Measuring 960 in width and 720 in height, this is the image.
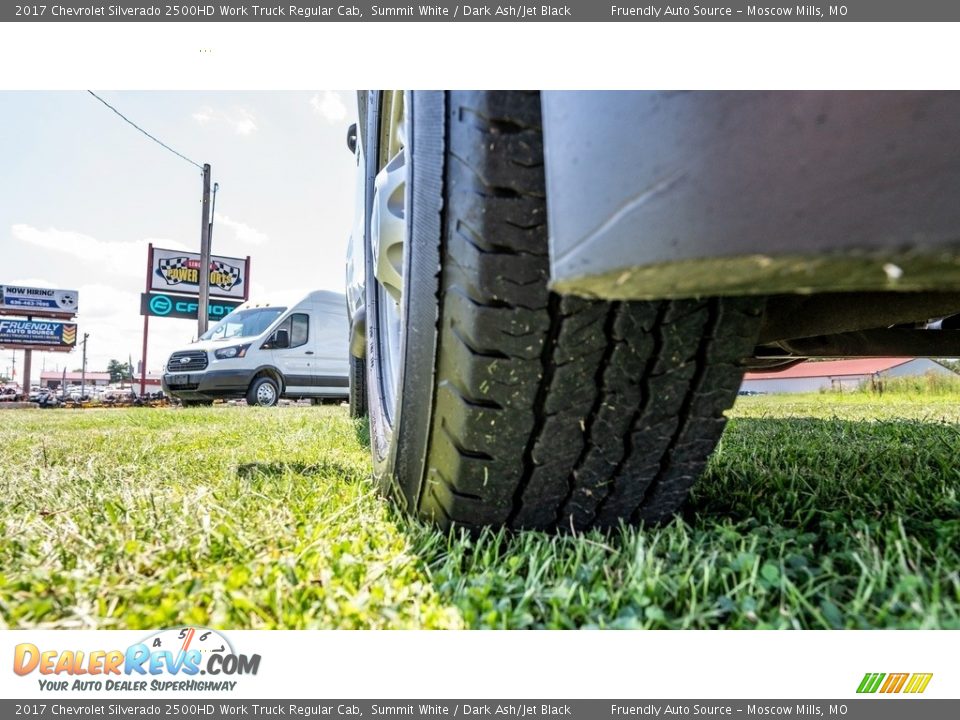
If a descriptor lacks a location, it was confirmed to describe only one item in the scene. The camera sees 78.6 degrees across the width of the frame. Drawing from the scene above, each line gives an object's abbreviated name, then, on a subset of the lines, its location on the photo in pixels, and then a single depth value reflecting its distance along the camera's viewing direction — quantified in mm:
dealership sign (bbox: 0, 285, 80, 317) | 20047
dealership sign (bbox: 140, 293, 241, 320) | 16453
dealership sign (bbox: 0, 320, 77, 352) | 20844
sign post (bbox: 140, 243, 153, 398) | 14152
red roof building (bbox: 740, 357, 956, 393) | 18120
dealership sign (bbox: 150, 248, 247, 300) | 16906
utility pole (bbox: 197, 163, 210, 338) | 11789
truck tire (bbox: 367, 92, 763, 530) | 715
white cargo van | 8570
